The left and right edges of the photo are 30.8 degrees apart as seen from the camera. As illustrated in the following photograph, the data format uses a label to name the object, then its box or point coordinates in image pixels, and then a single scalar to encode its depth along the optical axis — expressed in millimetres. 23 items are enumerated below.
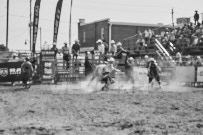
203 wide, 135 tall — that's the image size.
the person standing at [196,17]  28719
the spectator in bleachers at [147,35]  31734
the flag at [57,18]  23256
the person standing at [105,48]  22139
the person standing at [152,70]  19336
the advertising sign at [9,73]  21062
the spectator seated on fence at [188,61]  22797
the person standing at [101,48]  21844
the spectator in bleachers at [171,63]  22855
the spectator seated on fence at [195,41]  26625
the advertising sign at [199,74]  21328
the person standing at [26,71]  18953
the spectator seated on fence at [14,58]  22000
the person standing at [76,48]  21942
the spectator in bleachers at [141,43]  31622
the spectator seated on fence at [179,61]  23100
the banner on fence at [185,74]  21469
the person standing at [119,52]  19131
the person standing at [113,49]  22598
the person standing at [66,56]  21781
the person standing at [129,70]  18914
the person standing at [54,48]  21297
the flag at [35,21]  23031
